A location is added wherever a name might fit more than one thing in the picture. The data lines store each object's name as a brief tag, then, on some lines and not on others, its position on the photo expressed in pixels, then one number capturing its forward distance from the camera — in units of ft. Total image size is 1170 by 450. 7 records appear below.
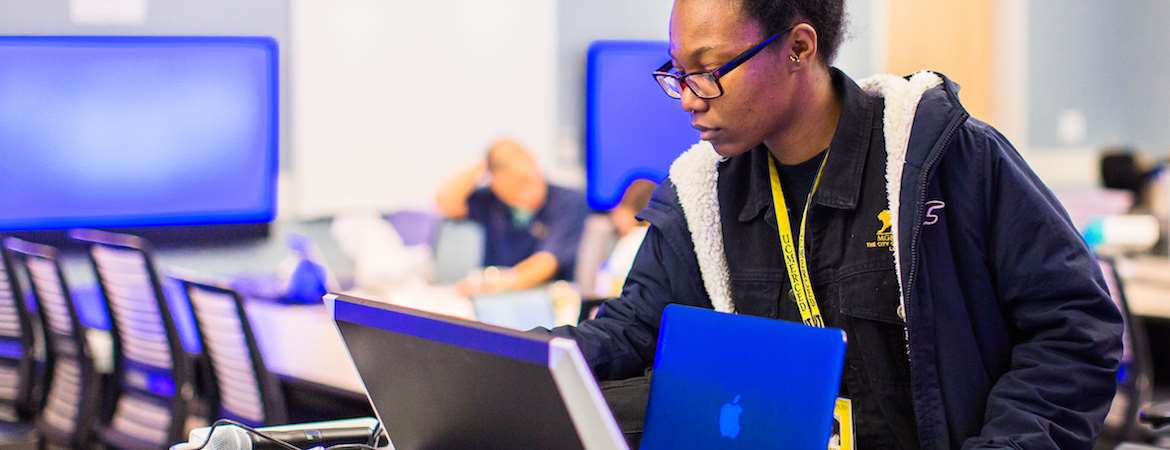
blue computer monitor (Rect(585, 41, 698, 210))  23.20
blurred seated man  19.57
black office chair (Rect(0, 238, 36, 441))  15.26
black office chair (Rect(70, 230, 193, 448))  13.39
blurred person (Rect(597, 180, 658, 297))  15.79
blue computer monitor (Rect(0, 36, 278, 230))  19.17
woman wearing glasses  5.37
